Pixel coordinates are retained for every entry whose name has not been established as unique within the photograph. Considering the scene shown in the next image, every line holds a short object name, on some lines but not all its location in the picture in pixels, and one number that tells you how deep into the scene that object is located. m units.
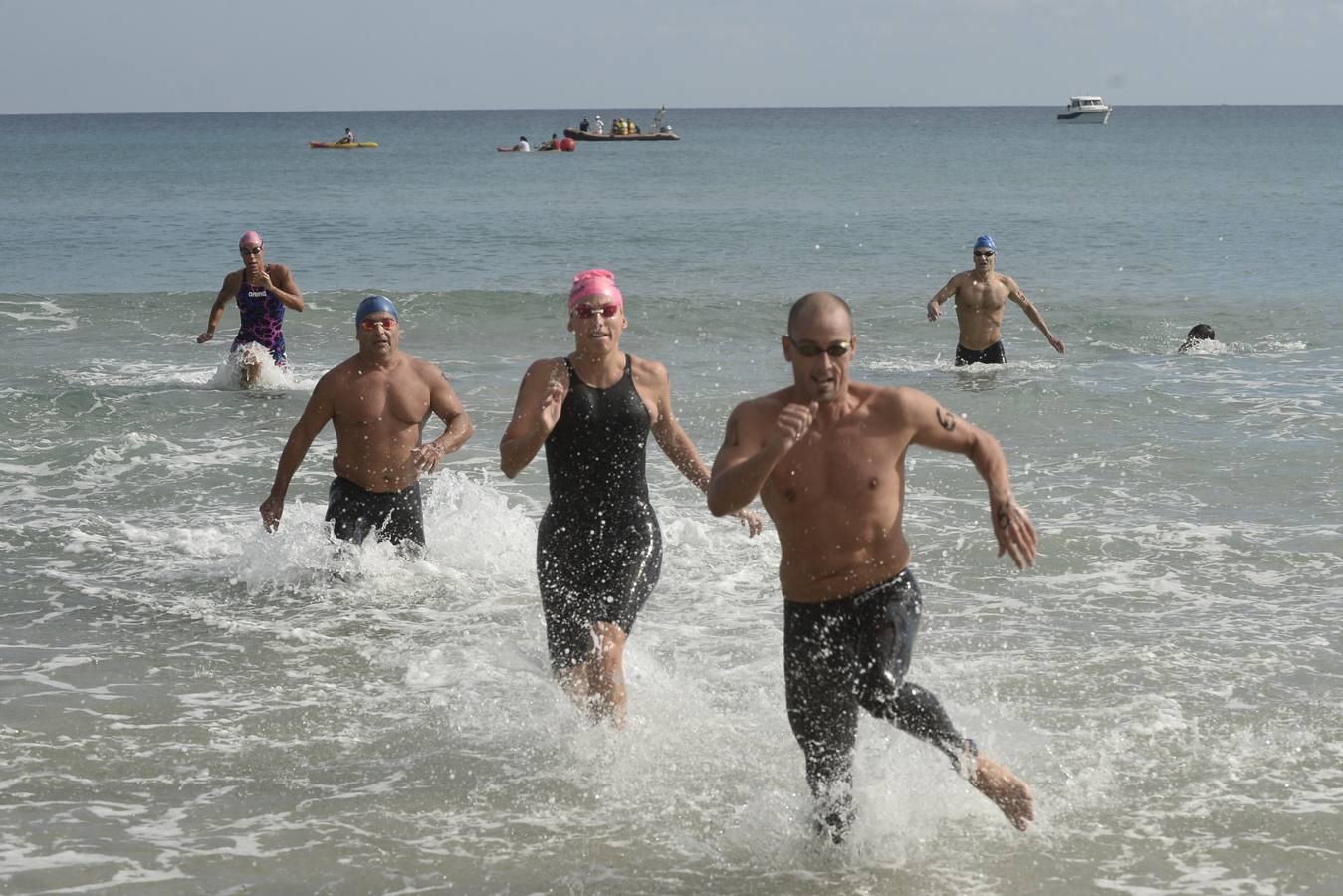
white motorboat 150.50
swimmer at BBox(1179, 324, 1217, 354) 18.44
